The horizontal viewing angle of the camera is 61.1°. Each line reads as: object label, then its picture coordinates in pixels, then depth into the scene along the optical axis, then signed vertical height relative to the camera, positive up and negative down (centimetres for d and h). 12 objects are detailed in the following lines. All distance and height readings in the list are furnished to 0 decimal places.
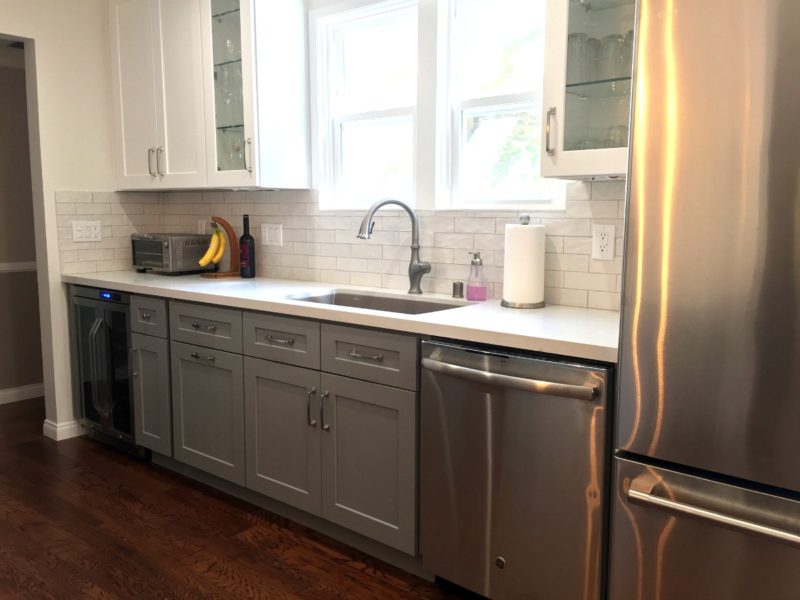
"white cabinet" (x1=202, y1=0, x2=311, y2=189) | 307 +59
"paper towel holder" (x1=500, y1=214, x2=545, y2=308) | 237 -29
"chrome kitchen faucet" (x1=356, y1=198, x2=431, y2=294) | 282 -18
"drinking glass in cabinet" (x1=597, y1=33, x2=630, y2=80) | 202 +49
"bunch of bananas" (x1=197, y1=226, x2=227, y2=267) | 363 -16
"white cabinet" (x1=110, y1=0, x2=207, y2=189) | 336 +65
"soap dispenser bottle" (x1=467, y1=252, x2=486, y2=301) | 267 -24
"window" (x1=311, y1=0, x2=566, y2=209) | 269 +50
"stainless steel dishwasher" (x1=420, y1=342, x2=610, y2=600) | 180 -72
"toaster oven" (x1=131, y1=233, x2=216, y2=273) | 362 -17
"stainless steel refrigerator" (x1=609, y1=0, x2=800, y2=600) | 138 -17
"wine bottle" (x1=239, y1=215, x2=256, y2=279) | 353 -18
